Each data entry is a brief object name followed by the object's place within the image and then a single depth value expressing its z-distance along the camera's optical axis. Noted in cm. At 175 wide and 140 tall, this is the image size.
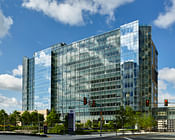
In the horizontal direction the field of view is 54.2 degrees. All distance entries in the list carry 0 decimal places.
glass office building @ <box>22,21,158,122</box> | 7006
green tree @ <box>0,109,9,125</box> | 7687
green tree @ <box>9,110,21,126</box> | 7978
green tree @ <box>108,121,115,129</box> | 6522
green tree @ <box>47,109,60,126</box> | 7547
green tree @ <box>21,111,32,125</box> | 8101
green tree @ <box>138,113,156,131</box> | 6044
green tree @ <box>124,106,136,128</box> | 5037
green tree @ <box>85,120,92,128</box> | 7365
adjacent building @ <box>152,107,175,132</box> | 6666
